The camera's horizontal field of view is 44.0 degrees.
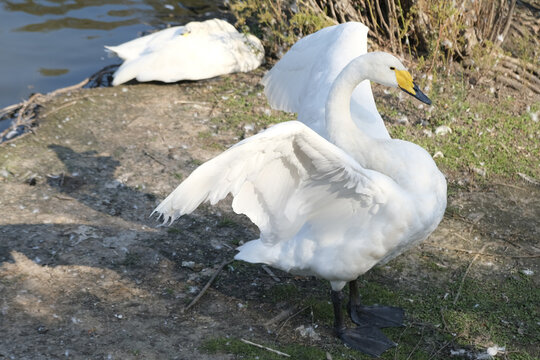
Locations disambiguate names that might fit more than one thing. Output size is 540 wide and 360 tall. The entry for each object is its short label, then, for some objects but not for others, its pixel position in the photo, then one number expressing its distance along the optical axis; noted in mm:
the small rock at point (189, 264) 4871
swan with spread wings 3506
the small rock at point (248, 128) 6840
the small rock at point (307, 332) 4287
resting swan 7707
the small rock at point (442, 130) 6742
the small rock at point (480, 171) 6145
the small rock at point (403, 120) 7008
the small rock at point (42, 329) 4000
